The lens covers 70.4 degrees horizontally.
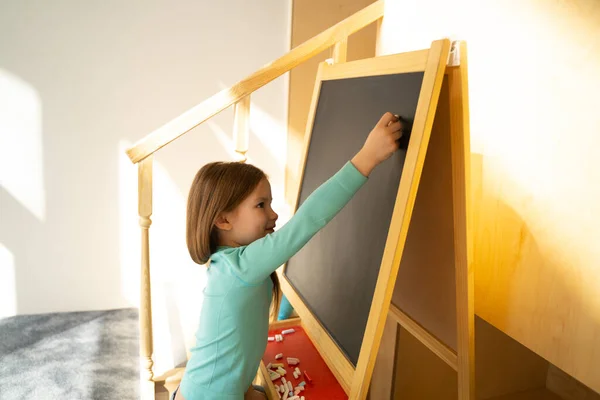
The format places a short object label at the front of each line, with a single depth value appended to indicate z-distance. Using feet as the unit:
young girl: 3.46
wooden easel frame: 2.71
